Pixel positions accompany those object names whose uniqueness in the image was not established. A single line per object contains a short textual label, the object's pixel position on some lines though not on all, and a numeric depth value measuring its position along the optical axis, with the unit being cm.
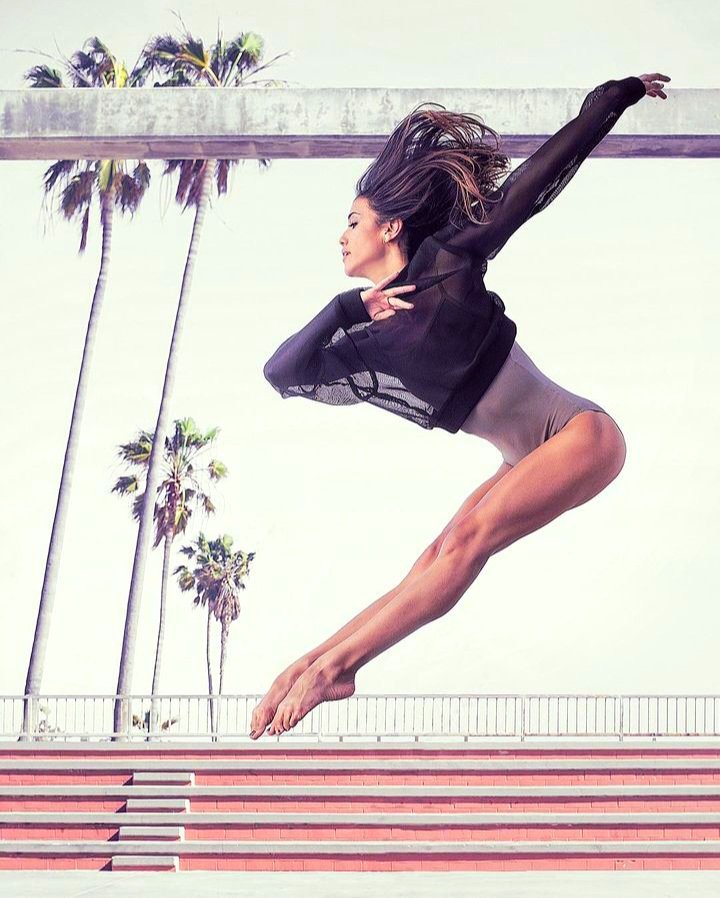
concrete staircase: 1156
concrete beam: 934
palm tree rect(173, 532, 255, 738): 4009
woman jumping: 519
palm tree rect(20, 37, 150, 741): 1786
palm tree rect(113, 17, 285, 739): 1809
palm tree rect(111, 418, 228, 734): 2762
